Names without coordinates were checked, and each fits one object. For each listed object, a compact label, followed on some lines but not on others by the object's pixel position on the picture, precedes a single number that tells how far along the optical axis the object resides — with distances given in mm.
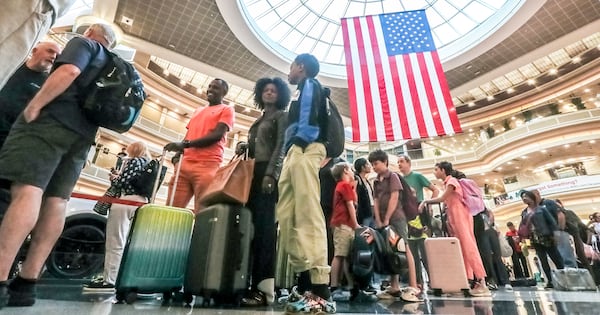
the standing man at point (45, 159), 1249
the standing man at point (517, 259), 6406
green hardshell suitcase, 1618
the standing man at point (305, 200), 1415
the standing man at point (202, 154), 2102
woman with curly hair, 1672
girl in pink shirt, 2730
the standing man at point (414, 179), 3698
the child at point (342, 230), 2193
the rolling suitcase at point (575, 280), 3508
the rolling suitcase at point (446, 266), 2523
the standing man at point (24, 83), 1677
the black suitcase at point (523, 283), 5427
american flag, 6048
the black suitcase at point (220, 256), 1528
